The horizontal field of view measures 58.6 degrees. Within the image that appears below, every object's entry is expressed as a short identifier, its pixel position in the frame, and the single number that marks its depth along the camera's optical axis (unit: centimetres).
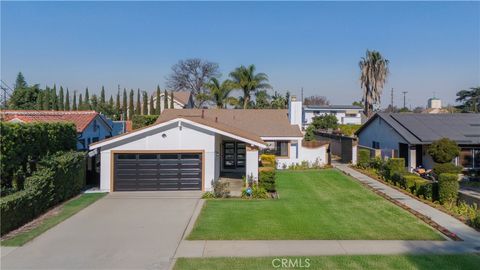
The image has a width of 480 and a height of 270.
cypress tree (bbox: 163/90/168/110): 5473
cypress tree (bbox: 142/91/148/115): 5454
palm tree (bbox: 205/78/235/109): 5315
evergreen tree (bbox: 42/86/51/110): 5363
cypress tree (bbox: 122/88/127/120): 5466
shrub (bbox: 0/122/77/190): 1349
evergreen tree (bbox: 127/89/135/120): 5481
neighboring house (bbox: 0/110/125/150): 2430
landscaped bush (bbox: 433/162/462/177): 2020
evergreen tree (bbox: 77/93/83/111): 5567
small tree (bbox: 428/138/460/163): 2059
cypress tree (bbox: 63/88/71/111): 5520
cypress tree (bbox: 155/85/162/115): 5497
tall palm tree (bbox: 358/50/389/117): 5206
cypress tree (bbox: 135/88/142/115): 5594
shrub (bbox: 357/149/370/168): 2751
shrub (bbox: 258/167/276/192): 1845
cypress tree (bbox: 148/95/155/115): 5514
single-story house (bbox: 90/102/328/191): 1917
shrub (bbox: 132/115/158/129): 4256
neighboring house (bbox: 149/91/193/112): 5909
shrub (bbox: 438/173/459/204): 1631
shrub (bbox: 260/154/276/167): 2394
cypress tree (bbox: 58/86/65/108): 5519
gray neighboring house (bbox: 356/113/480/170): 2561
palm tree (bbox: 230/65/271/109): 5306
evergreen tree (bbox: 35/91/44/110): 5386
